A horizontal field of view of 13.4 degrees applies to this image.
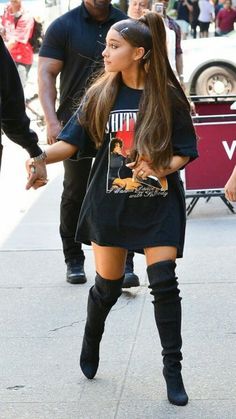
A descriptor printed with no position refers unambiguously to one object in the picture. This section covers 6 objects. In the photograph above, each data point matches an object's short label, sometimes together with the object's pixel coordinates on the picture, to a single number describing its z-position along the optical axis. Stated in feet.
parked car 58.70
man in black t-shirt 20.17
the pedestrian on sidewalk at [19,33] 50.14
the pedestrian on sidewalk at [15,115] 14.11
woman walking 14.14
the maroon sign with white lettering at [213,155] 28.19
